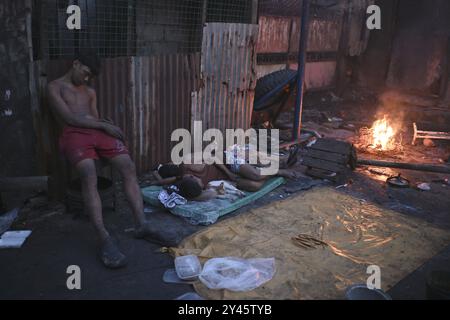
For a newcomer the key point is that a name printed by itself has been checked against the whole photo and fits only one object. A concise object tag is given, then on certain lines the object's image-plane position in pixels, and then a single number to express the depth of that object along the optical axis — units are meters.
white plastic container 4.25
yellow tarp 4.32
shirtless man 5.02
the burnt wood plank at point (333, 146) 7.61
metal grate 5.61
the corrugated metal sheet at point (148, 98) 6.29
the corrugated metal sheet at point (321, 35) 12.21
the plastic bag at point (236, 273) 4.15
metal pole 8.28
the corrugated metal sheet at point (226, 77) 7.57
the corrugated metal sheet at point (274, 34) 11.05
